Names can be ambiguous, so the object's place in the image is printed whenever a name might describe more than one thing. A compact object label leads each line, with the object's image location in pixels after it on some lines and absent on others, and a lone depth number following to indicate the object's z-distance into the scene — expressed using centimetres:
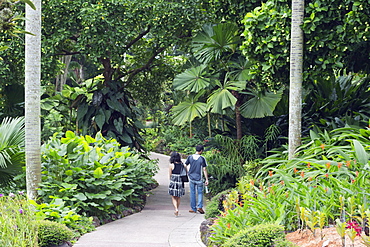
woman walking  2062
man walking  2103
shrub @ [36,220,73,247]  1292
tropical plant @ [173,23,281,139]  2307
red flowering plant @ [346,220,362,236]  973
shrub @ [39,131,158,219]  1794
